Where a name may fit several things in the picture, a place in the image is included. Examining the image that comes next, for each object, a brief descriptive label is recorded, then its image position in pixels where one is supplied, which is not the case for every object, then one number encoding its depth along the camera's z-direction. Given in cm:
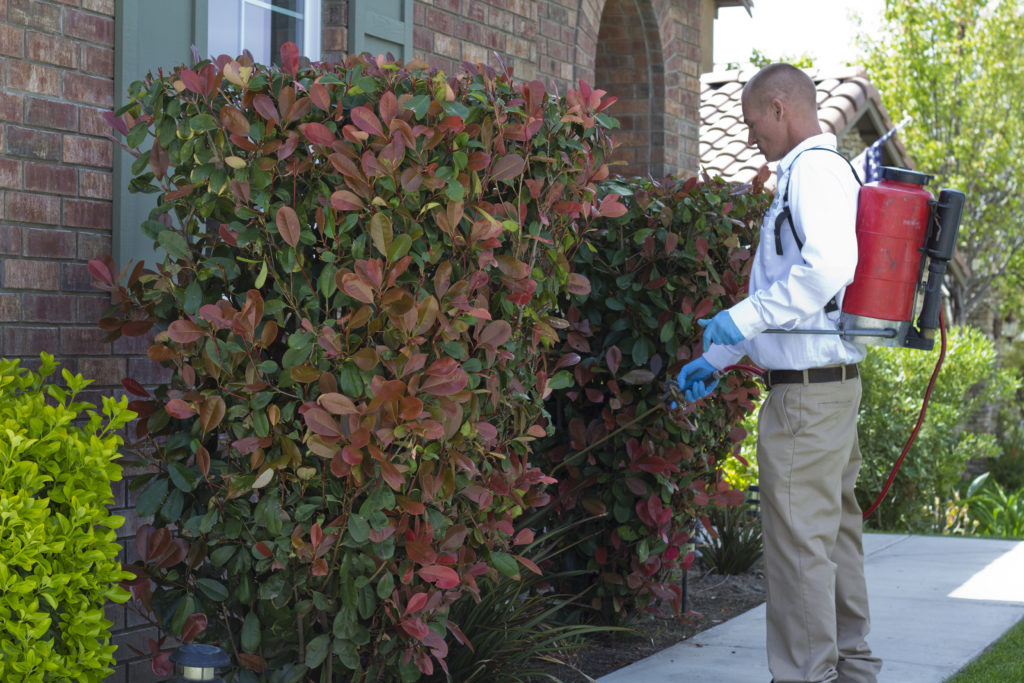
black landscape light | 287
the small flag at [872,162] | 1392
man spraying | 371
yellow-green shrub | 266
